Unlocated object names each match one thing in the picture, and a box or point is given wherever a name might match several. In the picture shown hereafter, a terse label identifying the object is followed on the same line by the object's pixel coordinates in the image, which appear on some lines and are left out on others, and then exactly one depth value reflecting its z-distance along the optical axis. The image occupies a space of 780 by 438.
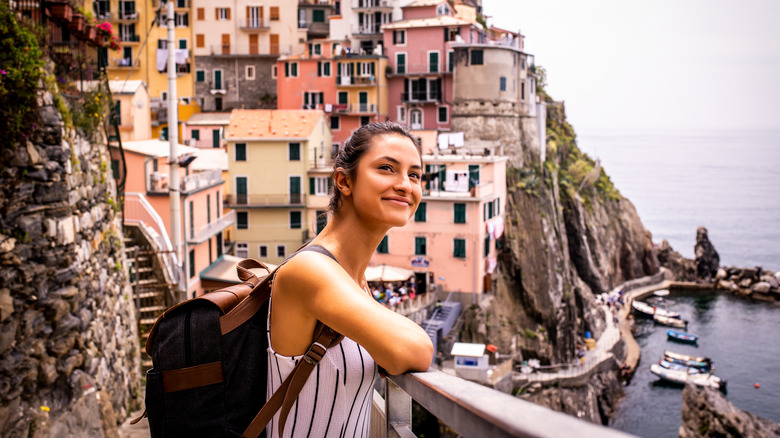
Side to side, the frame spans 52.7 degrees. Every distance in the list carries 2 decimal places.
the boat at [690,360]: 49.34
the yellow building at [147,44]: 50.78
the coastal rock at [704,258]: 75.75
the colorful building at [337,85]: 47.19
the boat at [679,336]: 56.50
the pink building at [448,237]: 35.75
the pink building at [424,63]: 47.09
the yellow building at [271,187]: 39.34
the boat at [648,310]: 60.44
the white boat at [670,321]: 59.19
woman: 2.21
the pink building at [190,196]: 23.41
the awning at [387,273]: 33.06
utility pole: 15.52
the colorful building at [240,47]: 53.56
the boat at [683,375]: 47.06
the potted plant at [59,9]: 9.23
